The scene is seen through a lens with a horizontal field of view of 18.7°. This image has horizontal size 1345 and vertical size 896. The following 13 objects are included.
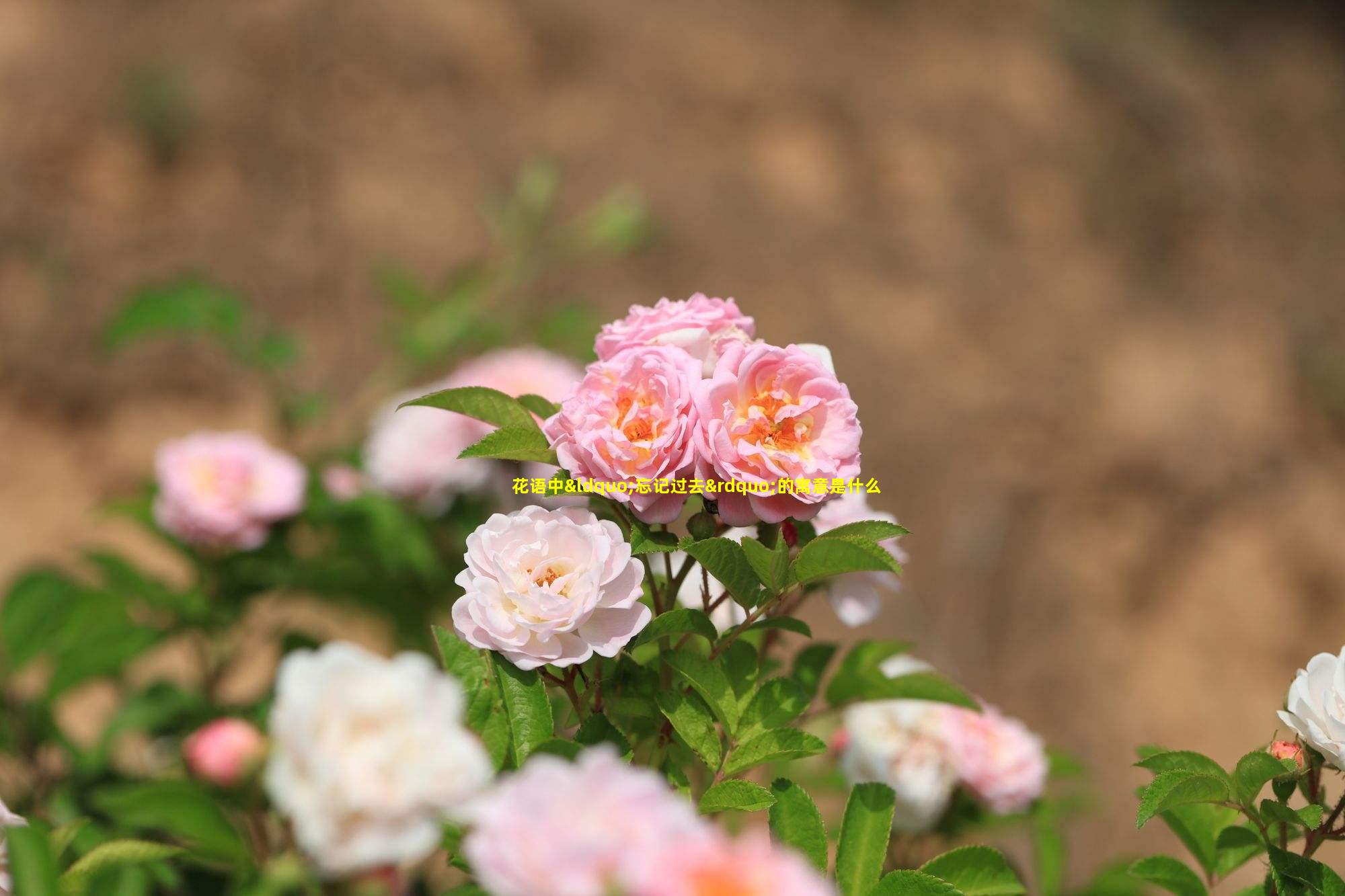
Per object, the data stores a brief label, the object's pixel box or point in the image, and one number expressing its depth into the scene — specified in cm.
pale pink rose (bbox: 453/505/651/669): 99
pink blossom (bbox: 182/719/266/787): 96
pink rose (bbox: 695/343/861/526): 100
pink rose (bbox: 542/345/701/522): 100
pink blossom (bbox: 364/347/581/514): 137
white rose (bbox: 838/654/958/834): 113
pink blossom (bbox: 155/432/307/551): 123
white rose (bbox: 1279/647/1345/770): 100
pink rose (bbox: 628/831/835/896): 90
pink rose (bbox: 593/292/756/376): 102
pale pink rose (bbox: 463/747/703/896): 91
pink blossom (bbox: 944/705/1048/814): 113
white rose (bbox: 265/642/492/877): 92
